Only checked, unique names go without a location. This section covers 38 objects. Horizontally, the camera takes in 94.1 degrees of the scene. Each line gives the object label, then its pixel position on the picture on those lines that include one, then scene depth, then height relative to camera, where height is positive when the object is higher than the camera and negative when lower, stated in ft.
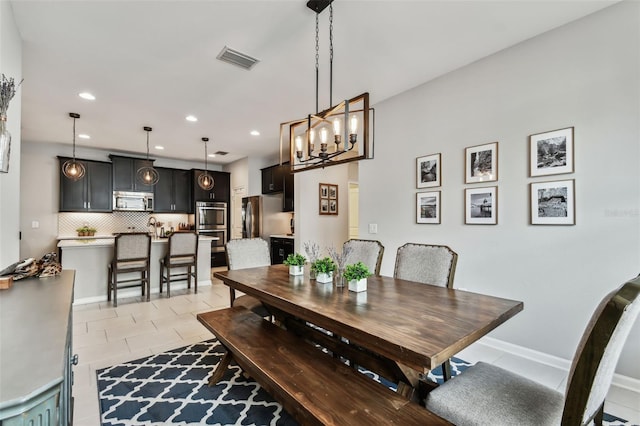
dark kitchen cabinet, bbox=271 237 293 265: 20.34 -2.49
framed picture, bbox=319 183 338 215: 20.35 +1.00
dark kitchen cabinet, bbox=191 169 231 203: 24.30 +2.04
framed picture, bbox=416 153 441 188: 10.69 +1.57
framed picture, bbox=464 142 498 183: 9.24 +1.62
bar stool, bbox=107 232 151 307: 14.20 -2.28
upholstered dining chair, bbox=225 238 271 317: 9.54 -1.53
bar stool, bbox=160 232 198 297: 15.74 -2.36
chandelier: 6.53 +1.99
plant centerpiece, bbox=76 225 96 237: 20.45 -1.29
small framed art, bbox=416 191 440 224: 10.68 +0.24
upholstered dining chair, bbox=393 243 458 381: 7.54 -1.39
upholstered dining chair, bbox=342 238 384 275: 9.19 -1.26
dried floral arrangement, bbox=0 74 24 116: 4.68 +1.91
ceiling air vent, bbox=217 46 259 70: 8.87 +4.80
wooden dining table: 4.01 -1.72
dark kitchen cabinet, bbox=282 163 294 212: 20.59 +1.56
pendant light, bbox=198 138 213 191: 19.39 +2.04
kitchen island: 14.35 -2.66
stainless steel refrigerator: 21.94 -0.29
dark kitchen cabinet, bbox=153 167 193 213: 23.35 +1.72
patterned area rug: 6.16 -4.28
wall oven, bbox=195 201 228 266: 24.22 -0.91
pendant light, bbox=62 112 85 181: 15.83 +2.31
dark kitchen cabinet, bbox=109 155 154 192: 21.21 +2.97
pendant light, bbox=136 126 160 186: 17.43 +2.22
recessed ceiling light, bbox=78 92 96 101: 11.78 +4.70
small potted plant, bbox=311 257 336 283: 7.24 -1.38
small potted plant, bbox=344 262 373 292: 6.49 -1.39
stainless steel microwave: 21.43 +0.86
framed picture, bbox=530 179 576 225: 7.75 +0.30
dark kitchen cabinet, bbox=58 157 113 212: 19.75 +1.53
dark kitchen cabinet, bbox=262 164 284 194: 21.53 +2.50
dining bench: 4.02 -2.73
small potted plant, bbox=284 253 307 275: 8.28 -1.42
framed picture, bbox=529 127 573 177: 7.82 +1.67
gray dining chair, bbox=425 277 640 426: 3.17 -2.59
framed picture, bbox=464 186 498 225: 9.23 +0.25
